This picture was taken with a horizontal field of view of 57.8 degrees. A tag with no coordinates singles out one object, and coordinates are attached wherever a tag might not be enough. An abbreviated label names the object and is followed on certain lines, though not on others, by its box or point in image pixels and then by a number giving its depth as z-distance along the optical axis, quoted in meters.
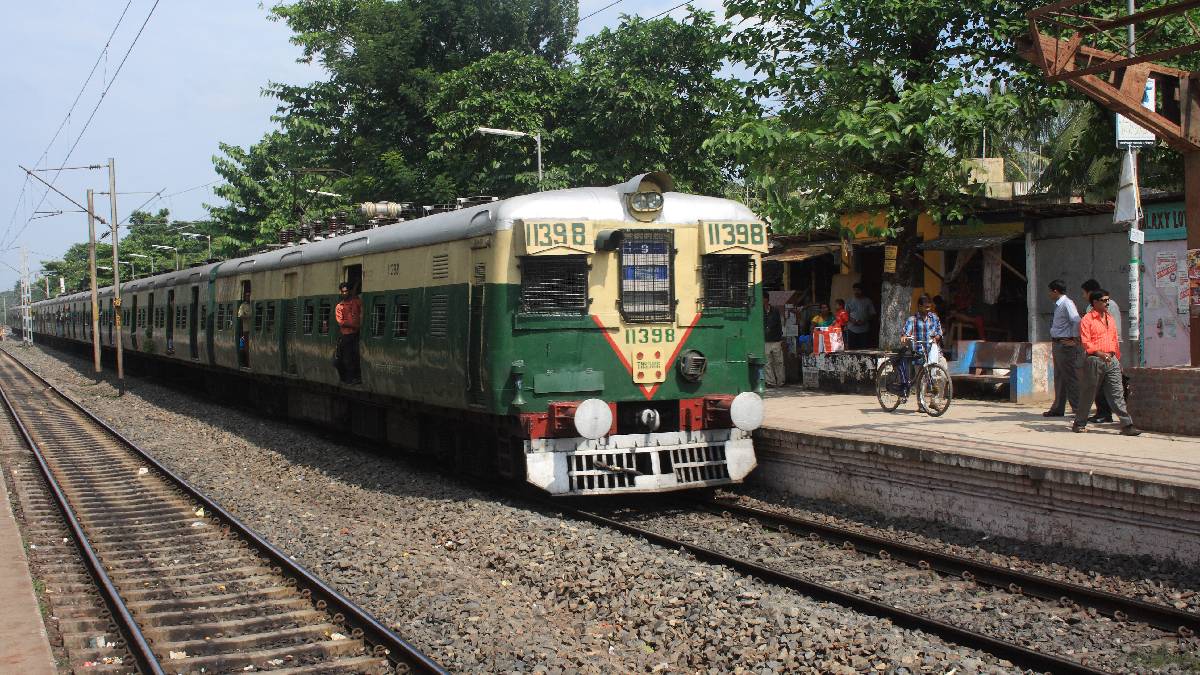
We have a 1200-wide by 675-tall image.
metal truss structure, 10.04
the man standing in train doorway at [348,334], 13.93
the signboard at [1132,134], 12.05
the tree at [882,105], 14.59
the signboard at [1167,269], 16.81
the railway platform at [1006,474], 7.86
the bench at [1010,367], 14.62
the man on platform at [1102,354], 10.74
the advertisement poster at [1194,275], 11.01
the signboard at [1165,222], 16.56
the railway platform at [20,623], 5.70
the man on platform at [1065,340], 11.88
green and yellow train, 10.20
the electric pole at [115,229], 29.92
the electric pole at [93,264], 31.55
